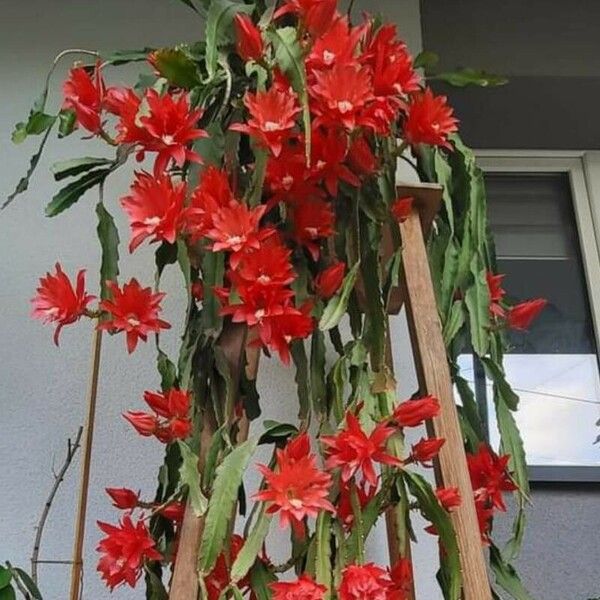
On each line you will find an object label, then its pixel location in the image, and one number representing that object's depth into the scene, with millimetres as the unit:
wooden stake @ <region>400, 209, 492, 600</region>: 810
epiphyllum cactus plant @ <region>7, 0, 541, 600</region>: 742
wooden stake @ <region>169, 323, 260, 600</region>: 736
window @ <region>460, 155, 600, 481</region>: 1722
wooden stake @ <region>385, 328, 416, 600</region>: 784
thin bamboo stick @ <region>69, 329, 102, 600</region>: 1054
